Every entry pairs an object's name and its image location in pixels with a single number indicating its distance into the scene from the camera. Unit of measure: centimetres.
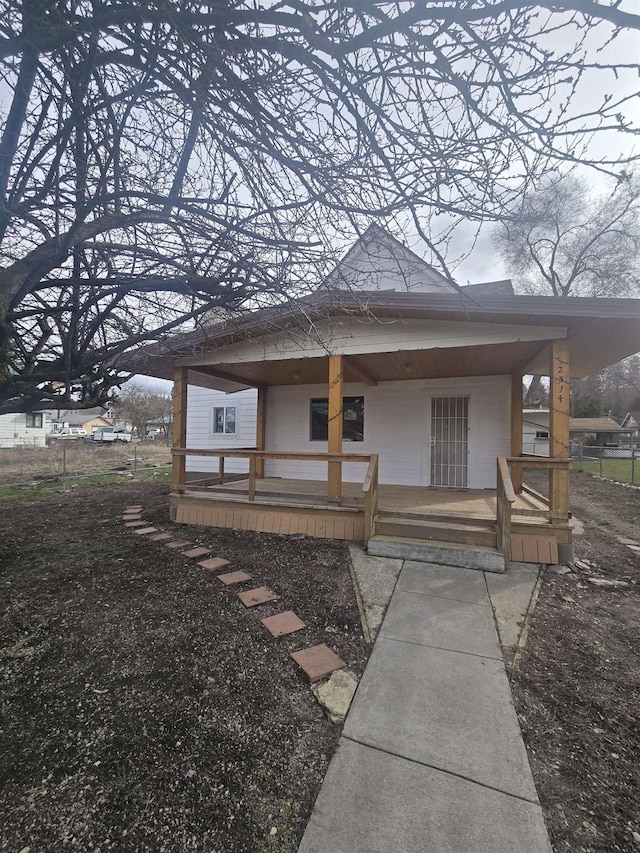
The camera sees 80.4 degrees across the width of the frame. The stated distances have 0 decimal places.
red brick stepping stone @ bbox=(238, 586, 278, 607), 338
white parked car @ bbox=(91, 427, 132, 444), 3340
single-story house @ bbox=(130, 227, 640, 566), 451
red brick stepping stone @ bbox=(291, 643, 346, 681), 240
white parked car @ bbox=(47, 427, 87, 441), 3362
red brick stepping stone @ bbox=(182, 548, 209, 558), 464
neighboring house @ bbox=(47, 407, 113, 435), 4978
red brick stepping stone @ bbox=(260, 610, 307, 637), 290
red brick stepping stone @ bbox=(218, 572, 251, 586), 383
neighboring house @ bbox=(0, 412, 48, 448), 2754
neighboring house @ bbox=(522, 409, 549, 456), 2218
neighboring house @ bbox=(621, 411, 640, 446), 3725
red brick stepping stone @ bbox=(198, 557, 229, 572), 421
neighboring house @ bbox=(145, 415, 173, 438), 3665
